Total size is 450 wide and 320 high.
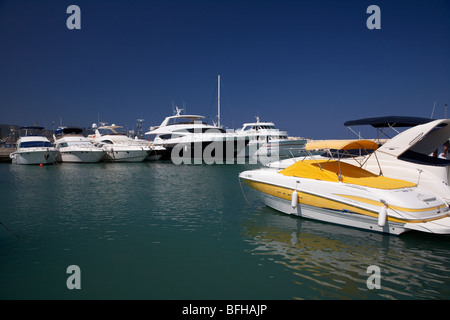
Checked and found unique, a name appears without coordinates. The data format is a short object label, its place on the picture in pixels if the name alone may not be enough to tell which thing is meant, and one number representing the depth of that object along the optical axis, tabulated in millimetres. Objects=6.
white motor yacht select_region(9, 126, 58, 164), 35366
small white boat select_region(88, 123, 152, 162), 38531
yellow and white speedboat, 8016
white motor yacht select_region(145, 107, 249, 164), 37562
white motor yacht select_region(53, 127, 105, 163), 37656
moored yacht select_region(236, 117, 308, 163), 43156
